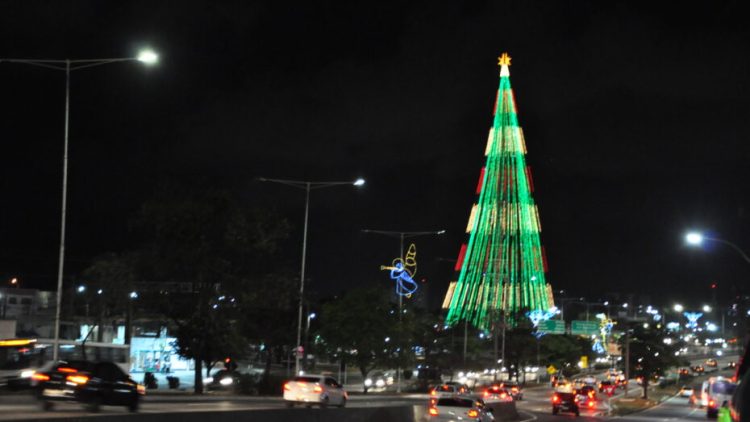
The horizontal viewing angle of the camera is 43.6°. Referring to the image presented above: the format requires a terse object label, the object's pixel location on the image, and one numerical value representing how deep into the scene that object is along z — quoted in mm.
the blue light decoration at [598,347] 143875
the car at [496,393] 61500
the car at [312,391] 39438
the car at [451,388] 51562
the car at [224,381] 60409
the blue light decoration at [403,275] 79600
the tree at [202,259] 51531
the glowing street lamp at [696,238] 31609
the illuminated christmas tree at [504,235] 123375
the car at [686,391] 95688
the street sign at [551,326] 104562
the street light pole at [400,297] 68969
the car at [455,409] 33281
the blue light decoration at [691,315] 173900
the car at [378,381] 81875
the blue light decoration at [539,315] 114194
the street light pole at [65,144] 33938
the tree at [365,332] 72000
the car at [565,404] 55688
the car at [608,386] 86475
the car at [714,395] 47750
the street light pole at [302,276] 54375
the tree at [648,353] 93562
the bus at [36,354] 48188
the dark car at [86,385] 26250
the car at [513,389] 71488
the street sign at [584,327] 113062
